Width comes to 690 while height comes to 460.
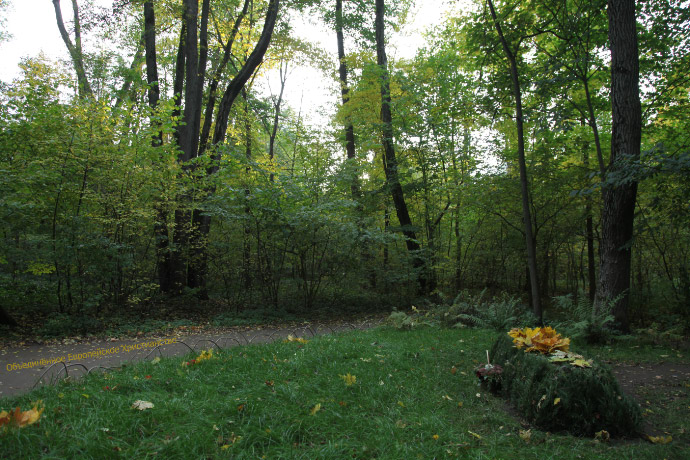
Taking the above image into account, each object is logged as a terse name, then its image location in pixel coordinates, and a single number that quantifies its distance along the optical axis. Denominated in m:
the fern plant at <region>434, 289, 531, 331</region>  7.53
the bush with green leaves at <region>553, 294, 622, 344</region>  6.19
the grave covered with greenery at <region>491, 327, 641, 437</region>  3.03
